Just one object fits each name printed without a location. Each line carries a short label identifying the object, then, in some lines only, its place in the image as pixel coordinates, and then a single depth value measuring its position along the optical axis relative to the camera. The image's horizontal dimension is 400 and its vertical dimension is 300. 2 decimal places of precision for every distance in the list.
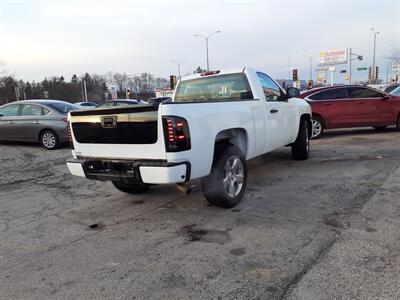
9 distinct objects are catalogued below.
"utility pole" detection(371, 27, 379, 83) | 70.97
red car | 12.36
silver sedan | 11.27
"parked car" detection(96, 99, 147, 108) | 17.58
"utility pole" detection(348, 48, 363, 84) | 72.95
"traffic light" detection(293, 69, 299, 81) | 49.03
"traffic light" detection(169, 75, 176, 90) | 36.23
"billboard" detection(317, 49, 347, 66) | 79.01
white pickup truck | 4.26
